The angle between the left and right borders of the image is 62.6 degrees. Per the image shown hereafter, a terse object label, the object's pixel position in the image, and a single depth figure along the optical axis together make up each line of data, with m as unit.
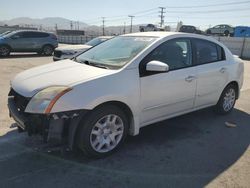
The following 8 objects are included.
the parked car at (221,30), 29.72
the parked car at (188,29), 27.45
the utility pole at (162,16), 61.06
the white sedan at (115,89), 2.47
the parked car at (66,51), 8.75
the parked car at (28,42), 12.44
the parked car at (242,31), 26.29
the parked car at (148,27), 35.59
